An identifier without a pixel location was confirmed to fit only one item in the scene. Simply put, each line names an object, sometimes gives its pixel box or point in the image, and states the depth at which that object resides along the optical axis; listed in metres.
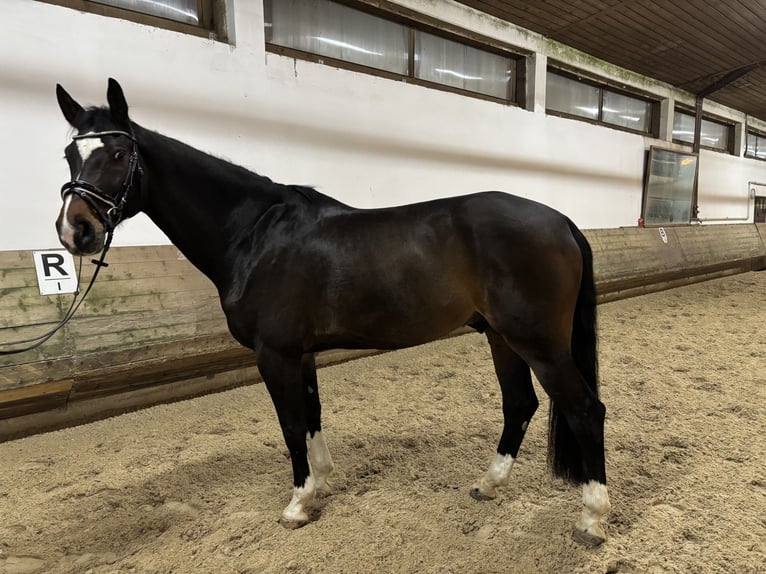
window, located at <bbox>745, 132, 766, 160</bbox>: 9.63
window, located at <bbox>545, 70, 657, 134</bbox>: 5.58
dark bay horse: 1.43
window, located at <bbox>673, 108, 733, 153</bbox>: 7.60
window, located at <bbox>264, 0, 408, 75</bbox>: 3.25
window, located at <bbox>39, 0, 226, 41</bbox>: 2.50
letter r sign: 2.27
